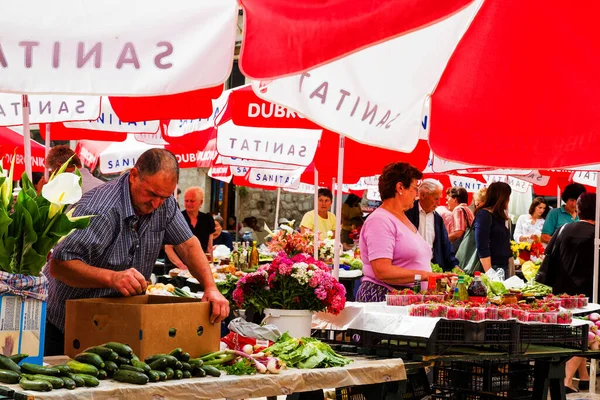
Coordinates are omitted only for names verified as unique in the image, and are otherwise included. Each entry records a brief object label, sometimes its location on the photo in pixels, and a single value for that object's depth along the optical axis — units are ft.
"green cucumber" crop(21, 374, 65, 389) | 21.74
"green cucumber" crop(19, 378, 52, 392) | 21.36
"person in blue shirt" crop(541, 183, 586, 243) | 74.70
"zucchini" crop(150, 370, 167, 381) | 23.30
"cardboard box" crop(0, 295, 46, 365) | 23.08
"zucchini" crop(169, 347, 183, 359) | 24.56
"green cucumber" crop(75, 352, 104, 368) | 23.17
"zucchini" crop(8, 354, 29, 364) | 23.03
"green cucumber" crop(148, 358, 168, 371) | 23.62
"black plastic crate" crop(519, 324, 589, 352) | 34.00
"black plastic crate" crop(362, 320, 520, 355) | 31.13
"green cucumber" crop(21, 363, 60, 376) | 22.21
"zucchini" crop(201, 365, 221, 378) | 24.65
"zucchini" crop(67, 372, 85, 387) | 22.02
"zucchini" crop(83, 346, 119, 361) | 23.46
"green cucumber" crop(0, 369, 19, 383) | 21.97
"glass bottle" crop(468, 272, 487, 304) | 36.18
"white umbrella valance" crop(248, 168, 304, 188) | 98.51
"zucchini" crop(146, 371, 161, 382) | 23.13
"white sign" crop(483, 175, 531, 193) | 96.60
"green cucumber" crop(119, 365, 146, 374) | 23.05
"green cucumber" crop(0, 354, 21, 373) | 22.36
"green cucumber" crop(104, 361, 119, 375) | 23.25
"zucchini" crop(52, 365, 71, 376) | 22.41
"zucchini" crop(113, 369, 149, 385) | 22.66
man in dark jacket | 53.89
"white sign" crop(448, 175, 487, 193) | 98.88
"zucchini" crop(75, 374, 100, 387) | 22.15
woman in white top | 93.87
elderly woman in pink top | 39.28
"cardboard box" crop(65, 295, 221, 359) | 24.42
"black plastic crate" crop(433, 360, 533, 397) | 35.93
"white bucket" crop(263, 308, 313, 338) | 31.08
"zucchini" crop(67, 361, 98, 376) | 22.75
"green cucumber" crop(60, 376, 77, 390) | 21.79
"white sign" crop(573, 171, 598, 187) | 71.40
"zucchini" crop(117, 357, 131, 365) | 23.59
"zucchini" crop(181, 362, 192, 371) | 24.24
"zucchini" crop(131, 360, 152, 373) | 23.25
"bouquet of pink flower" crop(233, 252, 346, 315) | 31.13
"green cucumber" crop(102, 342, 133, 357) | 23.75
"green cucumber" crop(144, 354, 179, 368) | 23.87
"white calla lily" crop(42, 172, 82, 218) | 23.35
